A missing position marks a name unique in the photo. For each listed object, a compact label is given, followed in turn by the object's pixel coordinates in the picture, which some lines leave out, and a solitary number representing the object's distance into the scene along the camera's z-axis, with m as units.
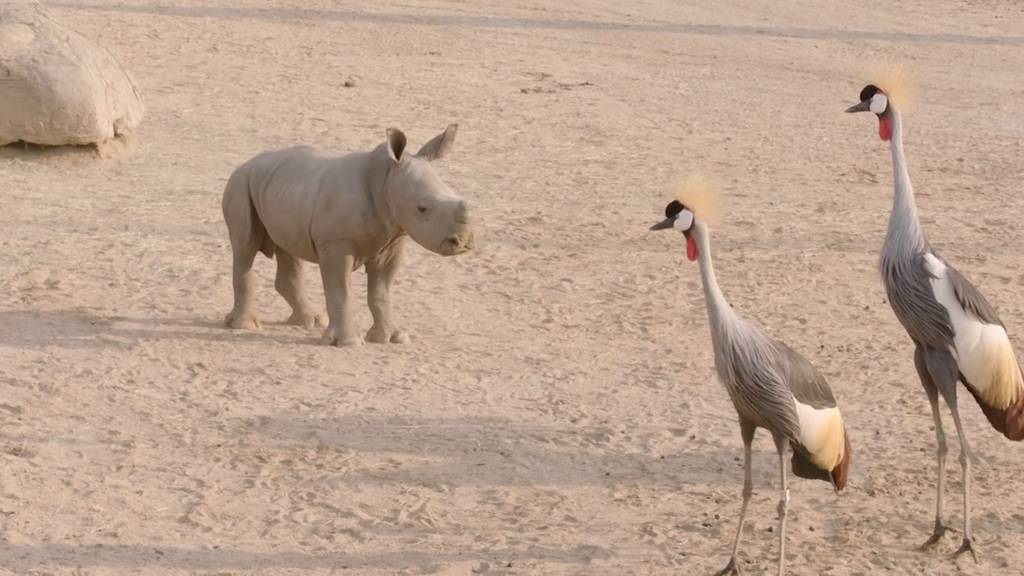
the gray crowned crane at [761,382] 12.04
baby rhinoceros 16.39
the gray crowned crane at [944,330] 13.05
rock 22.64
